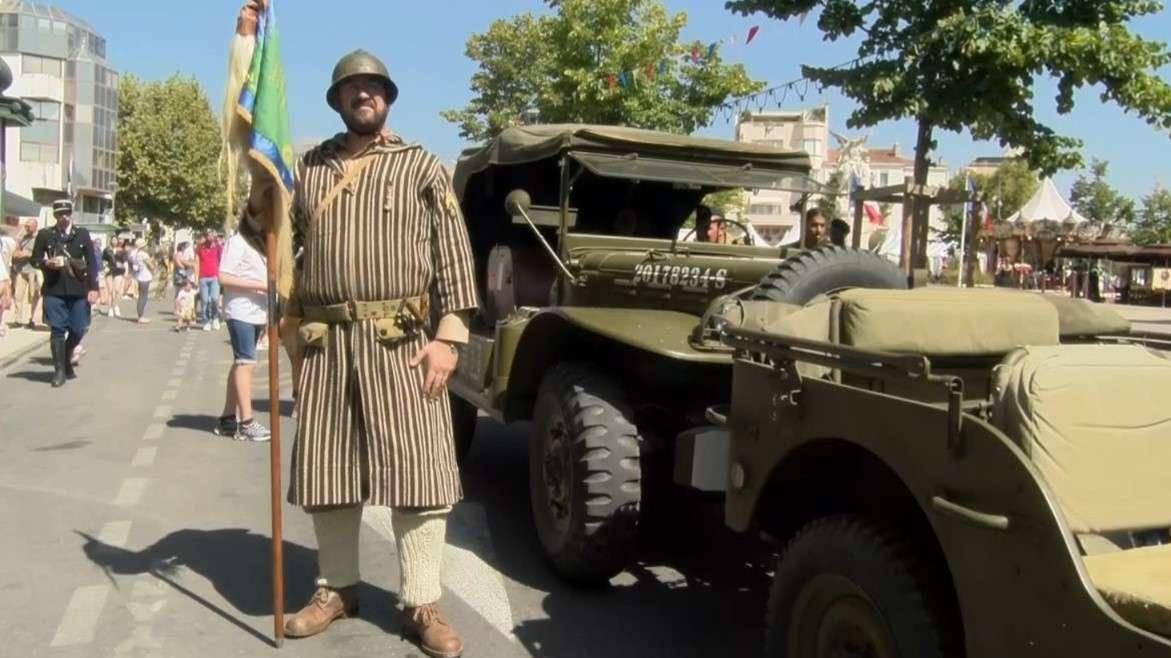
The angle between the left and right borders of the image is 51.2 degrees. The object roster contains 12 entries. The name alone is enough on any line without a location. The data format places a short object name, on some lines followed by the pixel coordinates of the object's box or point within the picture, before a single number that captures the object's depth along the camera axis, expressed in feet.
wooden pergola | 26.09
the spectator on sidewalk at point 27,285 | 61.41
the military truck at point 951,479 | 8.48
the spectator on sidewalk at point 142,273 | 73.10
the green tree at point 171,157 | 205.36
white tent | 119.75
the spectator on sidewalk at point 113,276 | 75.36
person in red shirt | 65.26
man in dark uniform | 39.34
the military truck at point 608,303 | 15.81
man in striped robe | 14.24
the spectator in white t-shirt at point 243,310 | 28.17
